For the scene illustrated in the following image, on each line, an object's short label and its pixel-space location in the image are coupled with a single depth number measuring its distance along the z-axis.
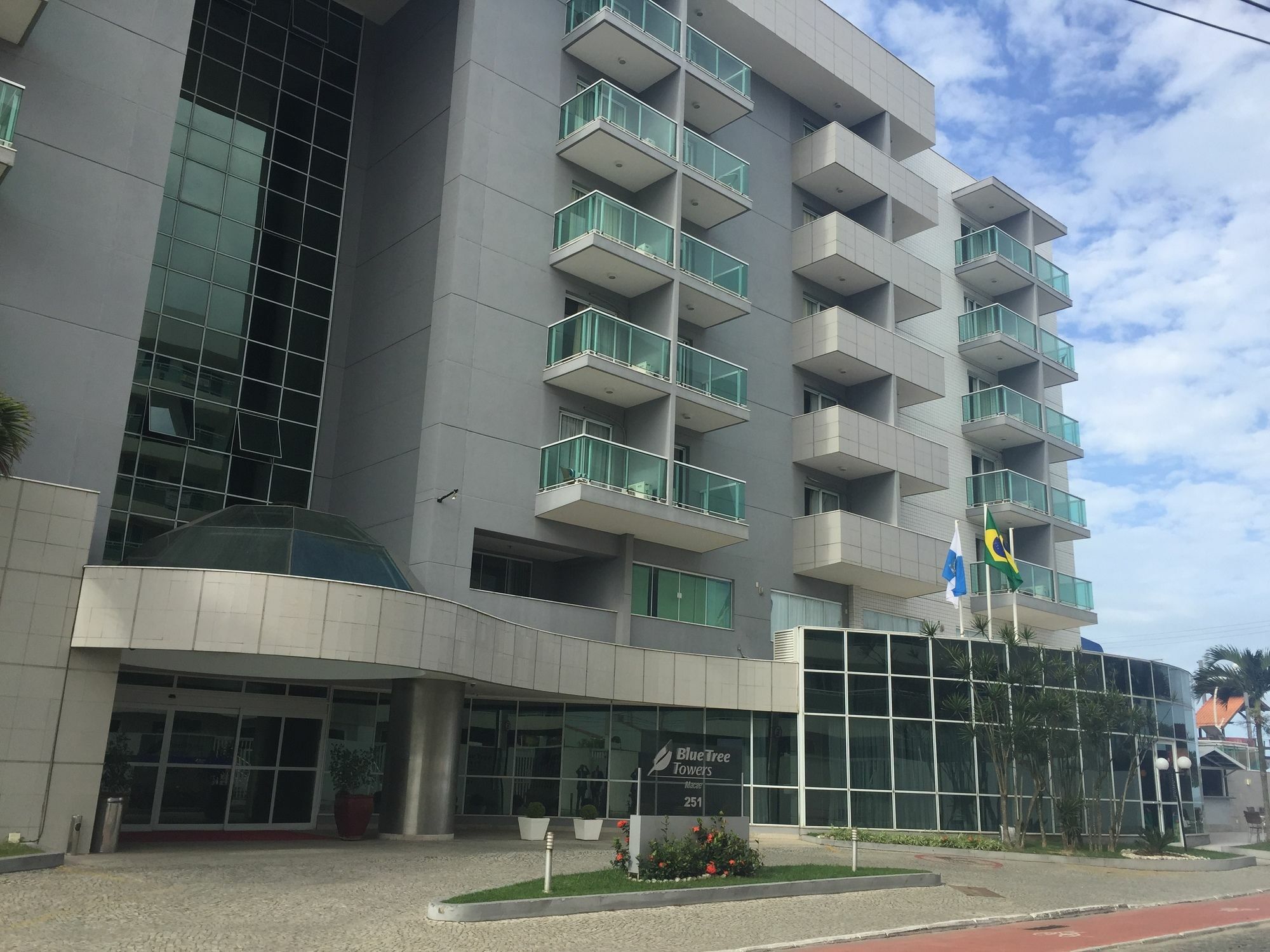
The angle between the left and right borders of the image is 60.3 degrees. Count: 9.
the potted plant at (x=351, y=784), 25.98
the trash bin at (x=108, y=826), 20.98
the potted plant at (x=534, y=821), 27.77
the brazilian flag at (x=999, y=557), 39.91
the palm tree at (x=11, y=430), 19.88
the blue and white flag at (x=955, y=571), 37.53
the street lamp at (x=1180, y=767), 37.00
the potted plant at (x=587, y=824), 28.33
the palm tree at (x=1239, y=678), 65.25
